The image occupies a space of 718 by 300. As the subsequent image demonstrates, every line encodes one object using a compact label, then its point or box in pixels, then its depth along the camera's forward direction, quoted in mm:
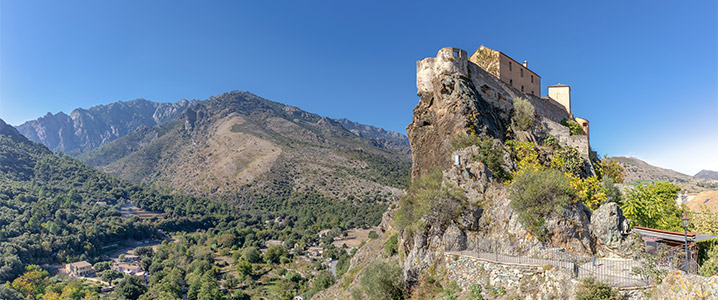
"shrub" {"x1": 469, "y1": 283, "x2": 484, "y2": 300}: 15230
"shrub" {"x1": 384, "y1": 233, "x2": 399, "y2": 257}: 31312
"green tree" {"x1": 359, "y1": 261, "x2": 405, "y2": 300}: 19656
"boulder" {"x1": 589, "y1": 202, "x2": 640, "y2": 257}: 15656
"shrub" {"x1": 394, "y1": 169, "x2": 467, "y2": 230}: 20109
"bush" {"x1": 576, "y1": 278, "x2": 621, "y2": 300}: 11039
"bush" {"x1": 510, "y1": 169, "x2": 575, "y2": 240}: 16925
